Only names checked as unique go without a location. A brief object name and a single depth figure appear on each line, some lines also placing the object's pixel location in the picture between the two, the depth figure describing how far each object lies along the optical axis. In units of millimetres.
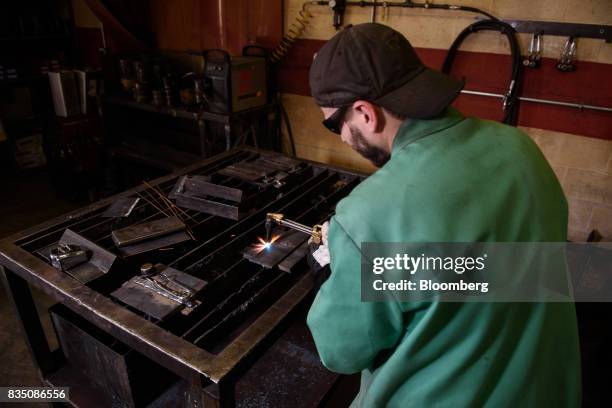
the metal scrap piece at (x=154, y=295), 1157
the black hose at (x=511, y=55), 2445
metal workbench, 1037
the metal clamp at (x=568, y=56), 2342
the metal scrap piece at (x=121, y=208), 1619
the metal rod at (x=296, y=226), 1479
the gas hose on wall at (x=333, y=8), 2578
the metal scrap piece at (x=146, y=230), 1433
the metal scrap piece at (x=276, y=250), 1400
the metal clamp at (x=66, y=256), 1297
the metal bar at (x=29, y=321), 1444
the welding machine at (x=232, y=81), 2936
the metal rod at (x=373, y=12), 2807
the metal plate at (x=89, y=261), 1283
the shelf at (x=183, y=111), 3037
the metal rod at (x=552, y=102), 2375
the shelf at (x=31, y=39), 4008
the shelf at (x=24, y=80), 3994
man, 796
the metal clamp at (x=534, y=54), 2438
